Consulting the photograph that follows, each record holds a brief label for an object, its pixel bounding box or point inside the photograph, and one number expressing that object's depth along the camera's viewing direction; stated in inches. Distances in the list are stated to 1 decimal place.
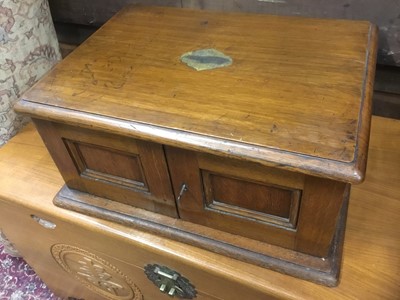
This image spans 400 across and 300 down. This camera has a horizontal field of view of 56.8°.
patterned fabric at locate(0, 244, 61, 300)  47.8
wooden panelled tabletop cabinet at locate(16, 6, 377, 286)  19.3
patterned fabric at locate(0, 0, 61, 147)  32.3
